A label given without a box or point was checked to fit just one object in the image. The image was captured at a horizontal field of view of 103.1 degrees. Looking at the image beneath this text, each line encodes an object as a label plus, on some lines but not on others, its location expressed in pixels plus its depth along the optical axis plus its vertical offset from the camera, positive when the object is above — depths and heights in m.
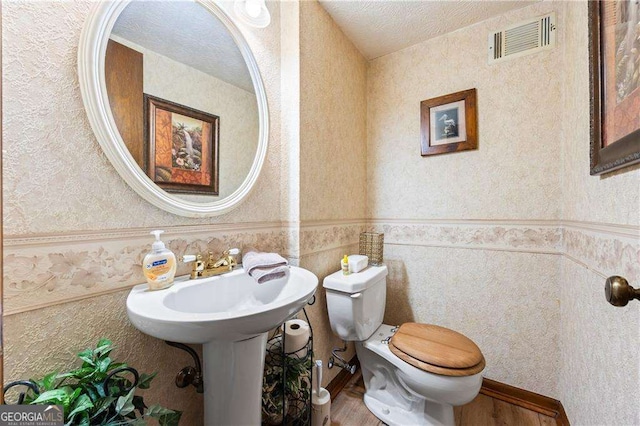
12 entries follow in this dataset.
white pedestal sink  0.56 -0.27
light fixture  1.01 +0.82
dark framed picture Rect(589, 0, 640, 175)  0.59 +0.35
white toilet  1.03 -0.63
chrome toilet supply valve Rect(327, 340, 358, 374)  1.34 -0.81
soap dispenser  0.72 -0.15
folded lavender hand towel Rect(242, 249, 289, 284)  0.87 -0.19
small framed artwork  1.47 +0.54
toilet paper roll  1.00 -0.50
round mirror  0.71 +0.39
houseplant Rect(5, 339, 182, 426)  0.48 -0.37
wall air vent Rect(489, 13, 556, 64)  1.29 +0.93
